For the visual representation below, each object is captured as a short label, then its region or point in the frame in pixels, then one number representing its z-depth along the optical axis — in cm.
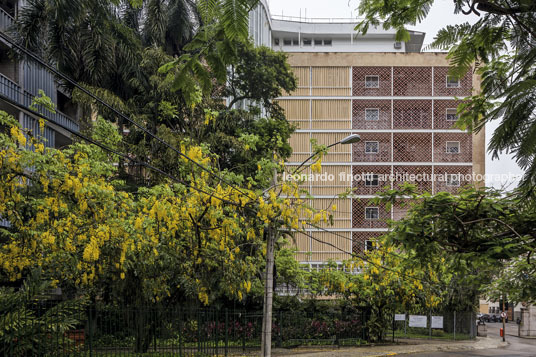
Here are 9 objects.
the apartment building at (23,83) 2350
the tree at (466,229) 801
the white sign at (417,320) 3469
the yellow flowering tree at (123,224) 1606
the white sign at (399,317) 3462
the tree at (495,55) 324
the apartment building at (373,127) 4541
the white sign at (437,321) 3603
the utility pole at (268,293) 1653
